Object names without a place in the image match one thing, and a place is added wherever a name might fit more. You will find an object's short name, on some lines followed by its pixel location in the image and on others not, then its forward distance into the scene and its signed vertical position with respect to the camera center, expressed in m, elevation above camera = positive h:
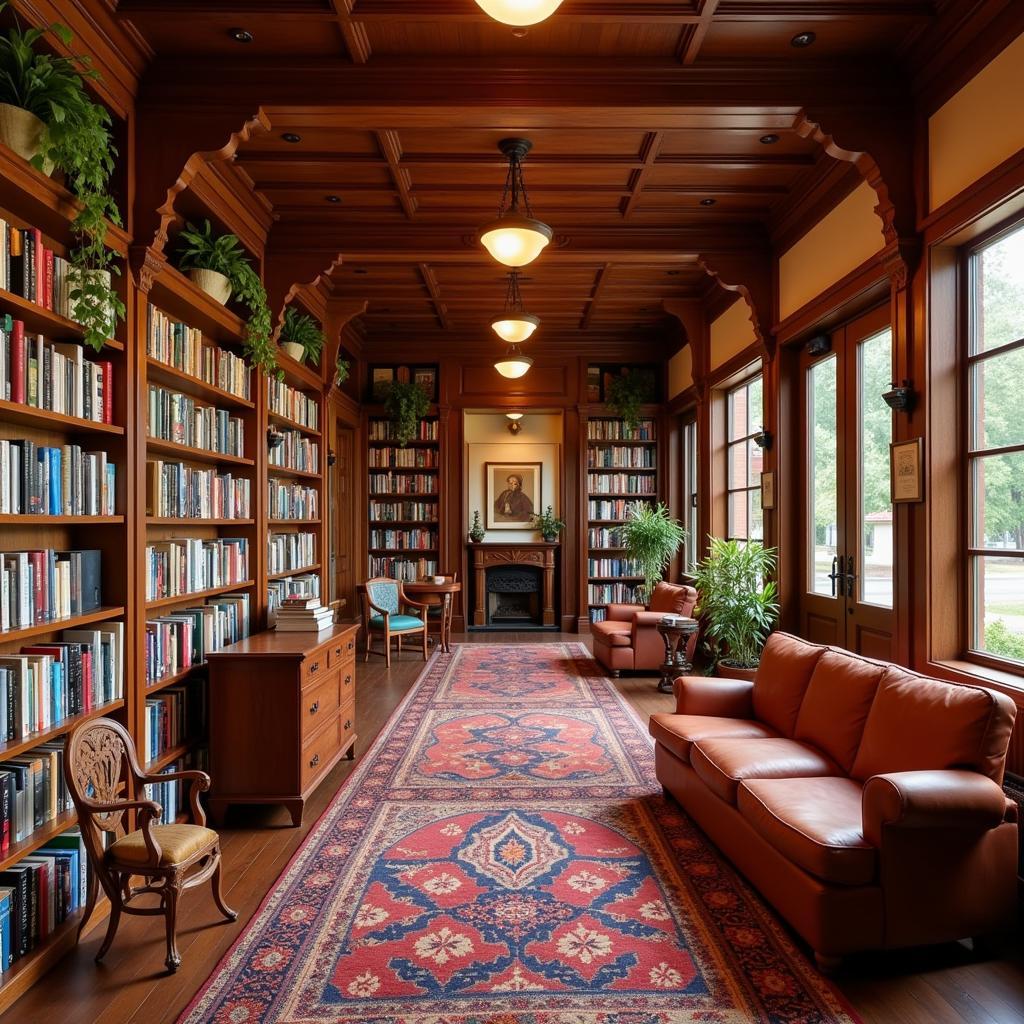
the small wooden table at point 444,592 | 8.20 -0.86
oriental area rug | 2.25 -1.48
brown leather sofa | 2.35 -1.06
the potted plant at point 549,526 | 9.70 -0.17
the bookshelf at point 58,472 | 2.50 +0.18
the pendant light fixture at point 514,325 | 5.87 +1.51
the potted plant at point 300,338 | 5.69 +1.40
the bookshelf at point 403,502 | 9.53 +0.16
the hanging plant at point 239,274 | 4.11 +1.38
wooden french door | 4.52 +0.11
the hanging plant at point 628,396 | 9.34 +1.46
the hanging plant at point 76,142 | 2.53 +1.32
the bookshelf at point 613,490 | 9.64 +0.29
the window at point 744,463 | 6.57 +0.45
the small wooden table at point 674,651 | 6.45 -1.22
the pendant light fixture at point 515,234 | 4.11 +1.56
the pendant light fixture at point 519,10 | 2.11 +1.44
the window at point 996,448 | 3.25 +0.28
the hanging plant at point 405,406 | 9.21 +1.35
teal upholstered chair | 7.59 -1.06
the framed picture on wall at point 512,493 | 10.07 +0.28
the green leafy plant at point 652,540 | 8.20 -0.31
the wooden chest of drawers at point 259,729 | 3.64 -1.04
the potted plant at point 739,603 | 5.38 -0.67
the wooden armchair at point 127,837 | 2.45 -1.11
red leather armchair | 7.00 -1.20
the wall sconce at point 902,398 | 3.73 +0.56
